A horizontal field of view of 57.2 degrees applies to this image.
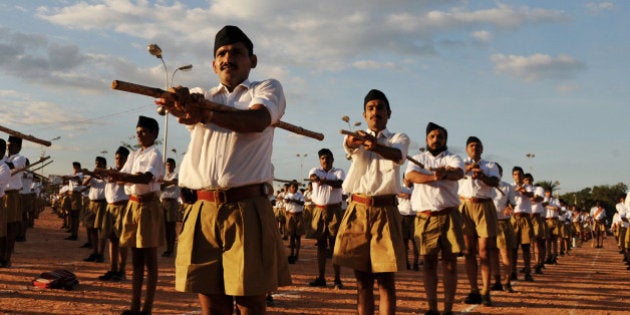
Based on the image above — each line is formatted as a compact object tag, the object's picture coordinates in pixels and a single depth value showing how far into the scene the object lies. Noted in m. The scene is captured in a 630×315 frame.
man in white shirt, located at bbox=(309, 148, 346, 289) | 11.34
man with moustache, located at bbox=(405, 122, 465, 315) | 7.25
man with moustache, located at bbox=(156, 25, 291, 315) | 3.39
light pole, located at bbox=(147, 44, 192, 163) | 26.88
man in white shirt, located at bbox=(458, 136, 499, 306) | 8.99
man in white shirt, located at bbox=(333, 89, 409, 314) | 5.79
